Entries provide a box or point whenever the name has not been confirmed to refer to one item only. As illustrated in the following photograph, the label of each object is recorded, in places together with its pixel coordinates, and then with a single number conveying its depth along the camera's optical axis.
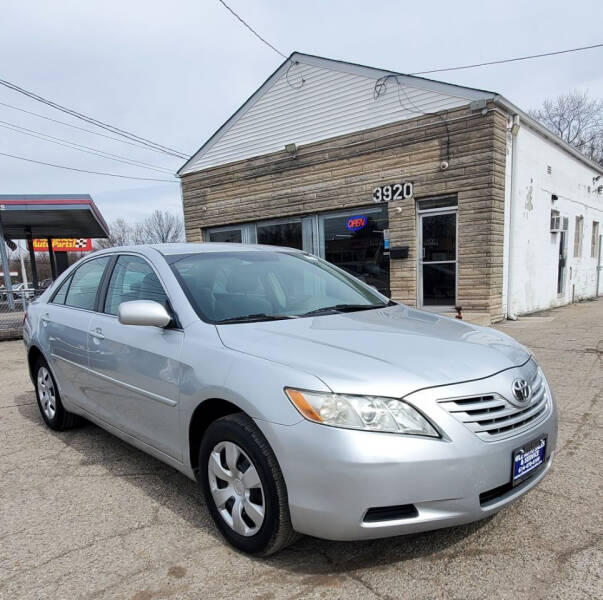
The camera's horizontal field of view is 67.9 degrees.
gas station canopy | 11.45
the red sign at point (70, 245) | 28.50
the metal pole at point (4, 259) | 12.15
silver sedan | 1.80
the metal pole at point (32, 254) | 14.84
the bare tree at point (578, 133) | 30.56
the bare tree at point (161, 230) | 52.16
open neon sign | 10.25
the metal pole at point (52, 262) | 16.94
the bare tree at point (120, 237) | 50.50
